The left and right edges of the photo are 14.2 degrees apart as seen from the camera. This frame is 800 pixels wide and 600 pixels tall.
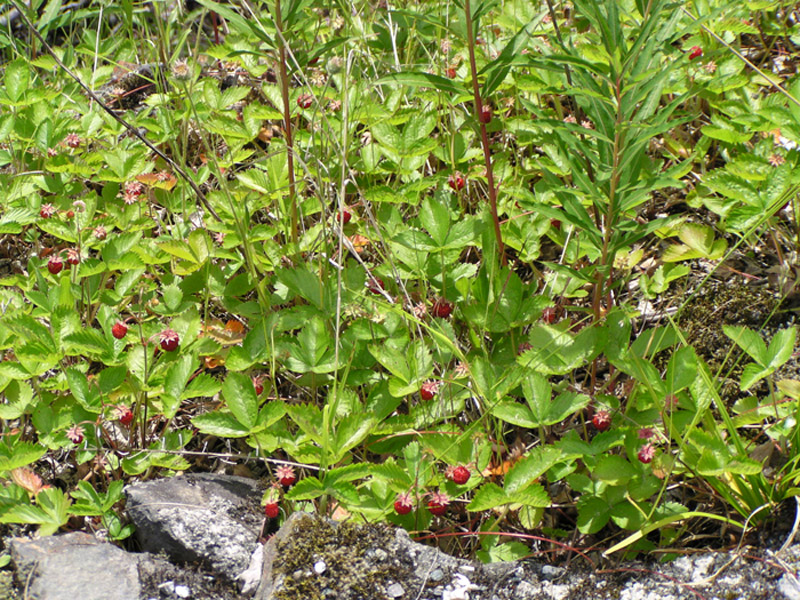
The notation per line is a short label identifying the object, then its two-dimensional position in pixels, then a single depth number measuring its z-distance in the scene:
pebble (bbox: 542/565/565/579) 1.78
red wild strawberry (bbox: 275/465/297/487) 1.85
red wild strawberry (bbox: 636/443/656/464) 1.80
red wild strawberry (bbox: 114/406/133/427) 1.88
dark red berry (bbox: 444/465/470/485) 1.81
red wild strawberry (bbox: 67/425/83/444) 1.86
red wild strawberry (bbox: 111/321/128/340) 1.90
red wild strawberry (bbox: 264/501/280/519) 1.83
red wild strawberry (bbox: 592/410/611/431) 1.83
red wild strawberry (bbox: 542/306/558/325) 1.90
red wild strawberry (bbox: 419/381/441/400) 1.86
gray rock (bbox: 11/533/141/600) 1.78
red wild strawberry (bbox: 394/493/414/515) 1.80
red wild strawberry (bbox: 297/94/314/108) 2.01
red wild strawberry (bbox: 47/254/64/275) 1.97
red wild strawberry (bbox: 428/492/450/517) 1.82
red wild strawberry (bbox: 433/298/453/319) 1.91
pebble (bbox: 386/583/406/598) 1.77
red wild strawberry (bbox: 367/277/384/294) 1.95
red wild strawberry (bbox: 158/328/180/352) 1.90
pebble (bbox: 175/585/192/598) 1.79
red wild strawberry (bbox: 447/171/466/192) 1.99
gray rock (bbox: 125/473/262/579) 1.82
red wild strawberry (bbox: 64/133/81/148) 2.04
